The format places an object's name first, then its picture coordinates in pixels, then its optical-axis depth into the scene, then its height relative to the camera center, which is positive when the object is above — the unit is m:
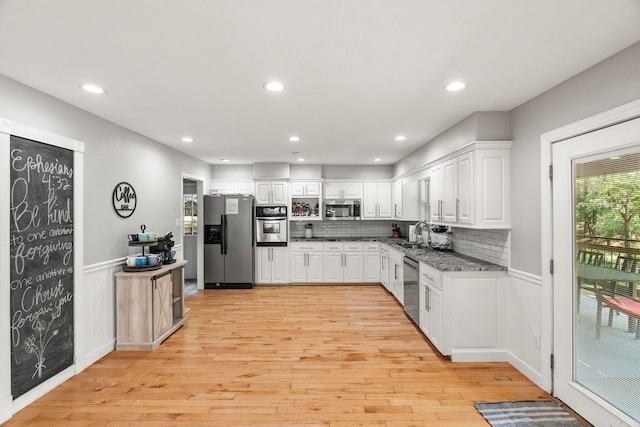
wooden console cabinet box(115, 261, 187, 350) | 3.38 -1.06
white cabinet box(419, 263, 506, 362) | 3.06 -1.02
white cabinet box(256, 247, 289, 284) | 6.27 -1.04
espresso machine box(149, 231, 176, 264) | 3.90 -0.44
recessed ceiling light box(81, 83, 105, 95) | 2.45 +1.04
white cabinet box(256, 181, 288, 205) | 6.36 +0.47
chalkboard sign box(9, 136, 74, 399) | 2.32 -0.38
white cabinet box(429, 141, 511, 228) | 3.05 +0.30
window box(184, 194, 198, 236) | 6.86 +0.02
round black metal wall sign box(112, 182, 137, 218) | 3.47 +0.19
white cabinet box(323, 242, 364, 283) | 6.26 -0.98
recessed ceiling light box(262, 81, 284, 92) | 2.40 +1.03
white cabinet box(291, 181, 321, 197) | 6.53 +0.56
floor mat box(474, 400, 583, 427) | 2.15 -1.48
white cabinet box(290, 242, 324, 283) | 6.30 -1.01
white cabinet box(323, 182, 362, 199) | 6.63 +0.52
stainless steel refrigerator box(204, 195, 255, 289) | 6.04 -0.61
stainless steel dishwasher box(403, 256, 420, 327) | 3.87 -1.02
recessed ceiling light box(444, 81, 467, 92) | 2.41 +1.03
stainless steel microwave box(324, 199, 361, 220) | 6.68 +0.12
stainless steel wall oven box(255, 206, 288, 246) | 6.31 -0.32
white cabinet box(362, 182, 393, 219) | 6.61 +0.28
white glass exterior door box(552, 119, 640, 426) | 1.93 -0.61
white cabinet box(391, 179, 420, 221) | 5.16 +0.27
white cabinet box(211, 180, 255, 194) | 6.58 +0.60
